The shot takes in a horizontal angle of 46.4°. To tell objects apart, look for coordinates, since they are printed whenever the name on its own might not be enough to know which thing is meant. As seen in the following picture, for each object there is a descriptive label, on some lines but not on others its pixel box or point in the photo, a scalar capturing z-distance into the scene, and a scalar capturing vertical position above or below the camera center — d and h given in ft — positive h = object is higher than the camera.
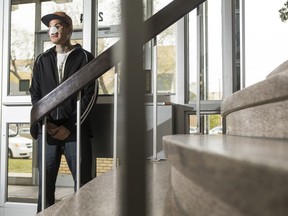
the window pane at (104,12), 10.36 +3.22
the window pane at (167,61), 9.71 +1.59
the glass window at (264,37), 9.22 +2.22
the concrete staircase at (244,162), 1.74 -0.29
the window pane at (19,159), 10.87 -1.41
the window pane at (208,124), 9.23 -0.21
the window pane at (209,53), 9.41 +1.79
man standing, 7.93 +0.42
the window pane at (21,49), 11.03 +2.22
